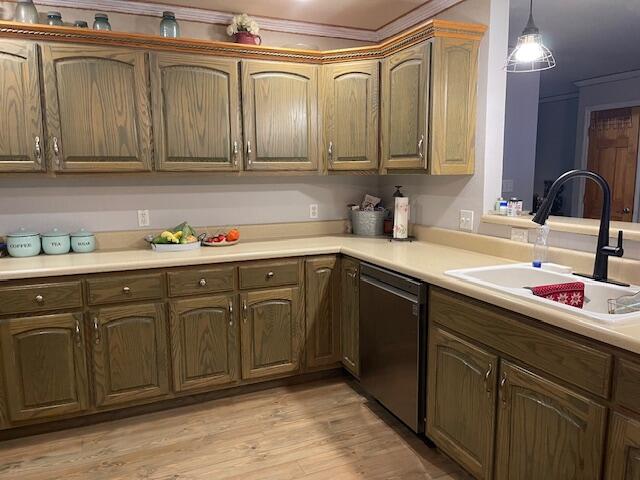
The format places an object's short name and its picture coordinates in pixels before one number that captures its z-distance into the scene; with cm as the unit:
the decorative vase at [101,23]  265
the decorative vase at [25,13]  250
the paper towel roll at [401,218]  307
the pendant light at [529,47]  223
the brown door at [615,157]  528
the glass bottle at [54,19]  257
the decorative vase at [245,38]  295
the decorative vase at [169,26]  278
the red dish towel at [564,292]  181
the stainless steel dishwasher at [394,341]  221
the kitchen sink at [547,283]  145
